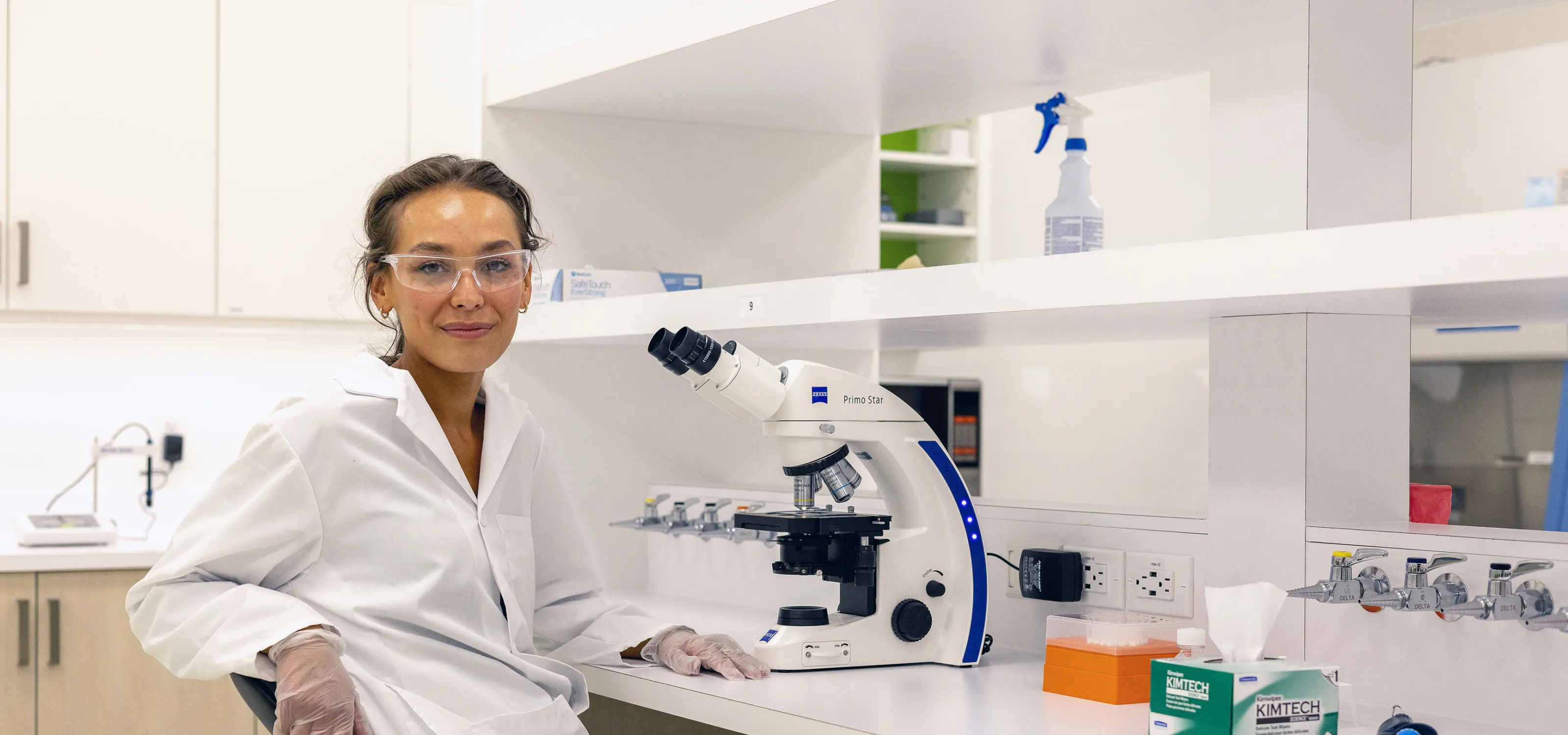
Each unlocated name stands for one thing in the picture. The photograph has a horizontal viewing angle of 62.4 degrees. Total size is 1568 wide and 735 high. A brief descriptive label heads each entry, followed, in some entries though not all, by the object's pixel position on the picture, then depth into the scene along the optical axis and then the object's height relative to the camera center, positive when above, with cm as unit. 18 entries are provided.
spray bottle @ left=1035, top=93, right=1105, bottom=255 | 178 +25
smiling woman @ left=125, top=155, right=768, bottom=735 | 137 -19
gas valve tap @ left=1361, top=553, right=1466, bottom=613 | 137 -22
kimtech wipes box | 124 -31
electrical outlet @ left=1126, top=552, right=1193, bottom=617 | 173 -28
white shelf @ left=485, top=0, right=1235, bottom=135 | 173 +50
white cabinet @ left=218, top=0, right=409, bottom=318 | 354 +66
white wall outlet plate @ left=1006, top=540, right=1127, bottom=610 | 181 -28
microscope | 171 -20
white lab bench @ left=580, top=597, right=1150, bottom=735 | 144 -39
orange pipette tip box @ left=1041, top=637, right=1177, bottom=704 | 154 -35
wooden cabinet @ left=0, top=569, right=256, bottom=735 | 296 -70
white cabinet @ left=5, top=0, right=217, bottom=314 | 331 +57
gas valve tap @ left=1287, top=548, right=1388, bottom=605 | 142 -22
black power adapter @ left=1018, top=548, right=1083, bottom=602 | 183 -28
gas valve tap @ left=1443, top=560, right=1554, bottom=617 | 134 -22
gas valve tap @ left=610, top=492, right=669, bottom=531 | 242 -27
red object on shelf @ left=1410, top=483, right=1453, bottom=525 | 173 -16
